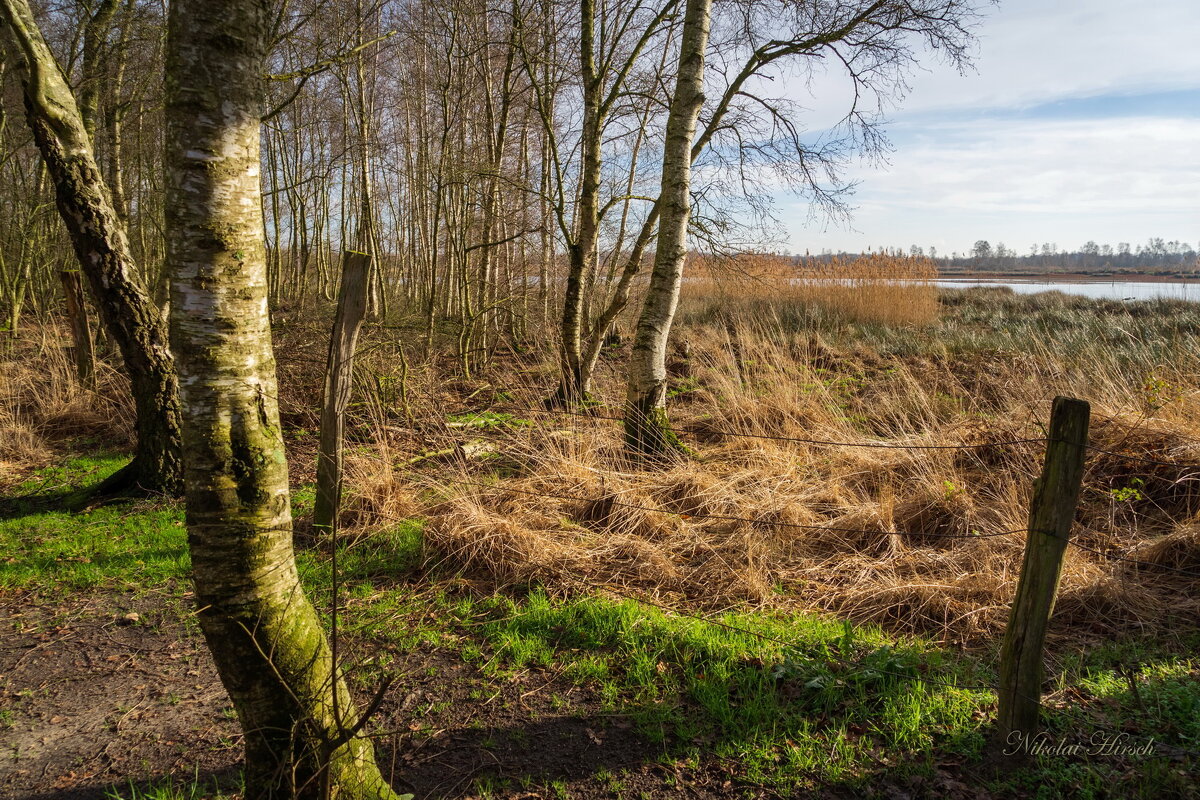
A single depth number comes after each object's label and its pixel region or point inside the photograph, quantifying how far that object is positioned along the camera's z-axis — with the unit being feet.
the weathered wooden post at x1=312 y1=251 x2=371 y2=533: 12.91
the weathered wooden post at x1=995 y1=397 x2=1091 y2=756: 7.76
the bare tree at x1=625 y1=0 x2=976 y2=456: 18.37
